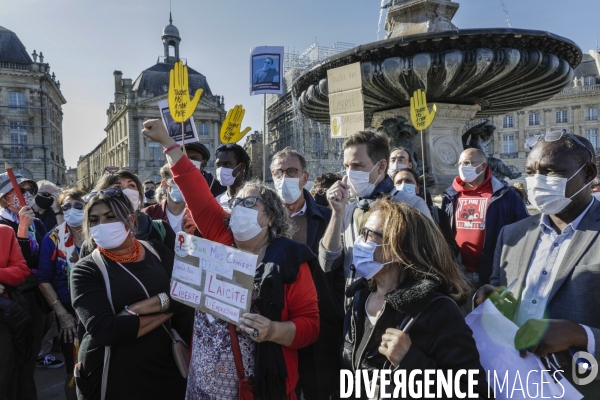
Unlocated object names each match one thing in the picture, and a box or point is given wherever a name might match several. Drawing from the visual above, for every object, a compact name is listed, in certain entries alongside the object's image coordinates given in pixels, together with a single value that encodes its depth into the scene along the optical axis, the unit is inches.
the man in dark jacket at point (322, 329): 97.2
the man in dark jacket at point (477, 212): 140.7
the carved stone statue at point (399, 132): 277.6
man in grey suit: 70.9
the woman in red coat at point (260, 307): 82.3
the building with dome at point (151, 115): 2454.5
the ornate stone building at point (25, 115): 1812.3
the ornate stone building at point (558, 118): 2031.3
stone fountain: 231.3
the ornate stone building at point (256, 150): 1913.1
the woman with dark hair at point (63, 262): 138.0
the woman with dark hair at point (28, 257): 137.5
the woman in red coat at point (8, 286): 125.6
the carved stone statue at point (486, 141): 273.9
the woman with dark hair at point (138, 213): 122.6
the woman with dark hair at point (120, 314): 93.3
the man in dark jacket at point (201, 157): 188.1
